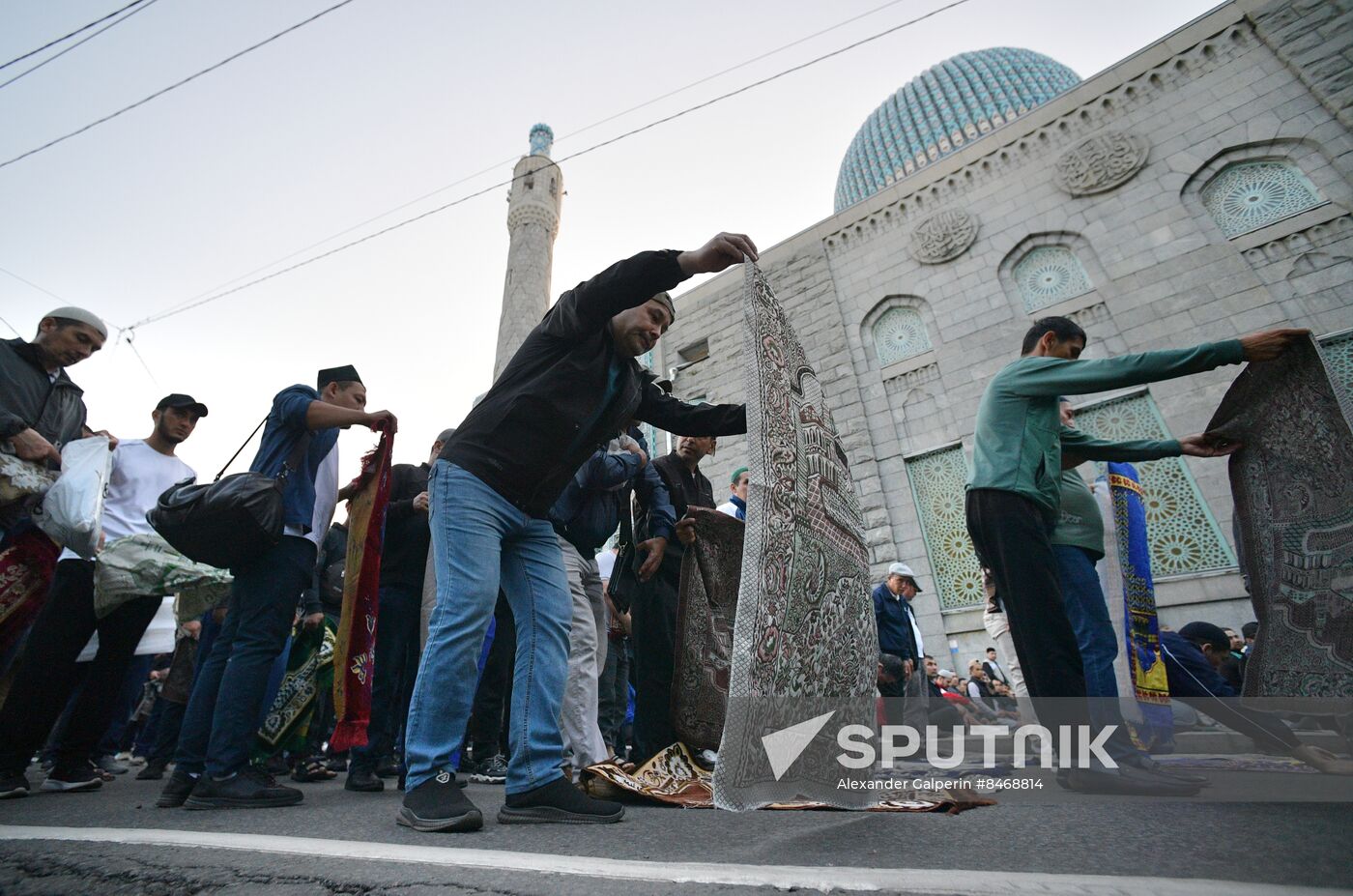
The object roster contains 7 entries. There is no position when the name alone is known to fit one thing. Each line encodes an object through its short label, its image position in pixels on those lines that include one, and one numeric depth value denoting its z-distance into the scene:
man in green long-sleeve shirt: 1.96
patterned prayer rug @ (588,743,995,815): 1.66
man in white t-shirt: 2.27
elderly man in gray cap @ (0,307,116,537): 2.33
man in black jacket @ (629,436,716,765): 2.60
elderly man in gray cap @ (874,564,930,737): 4.85
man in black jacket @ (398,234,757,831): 1.58
